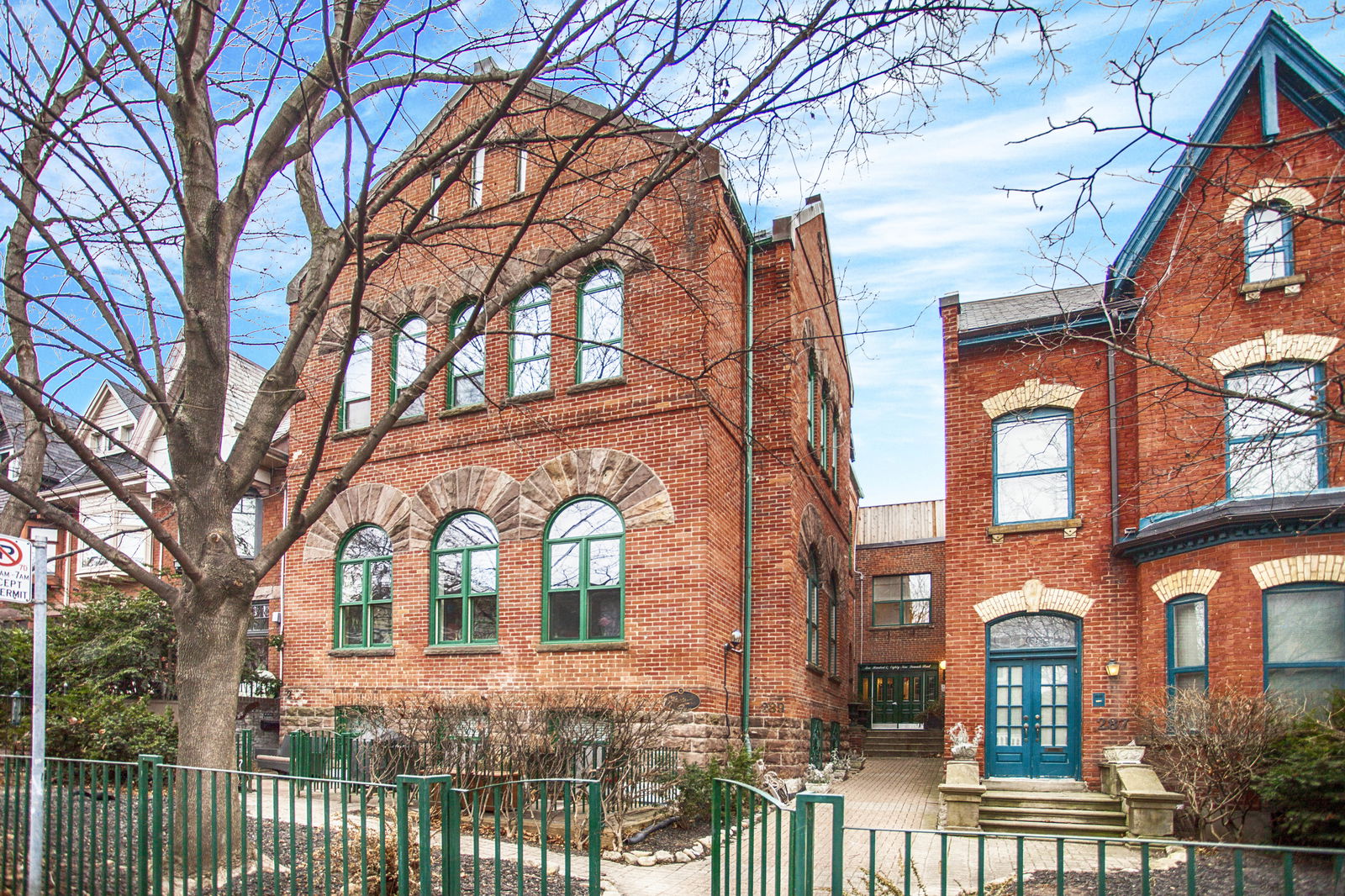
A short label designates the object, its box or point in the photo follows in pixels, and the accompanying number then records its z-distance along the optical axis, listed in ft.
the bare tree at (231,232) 25.61
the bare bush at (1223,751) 39.93
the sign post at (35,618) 22.00
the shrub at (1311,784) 34.96
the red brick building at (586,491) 49.70
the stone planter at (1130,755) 45.11
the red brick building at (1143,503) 44.80
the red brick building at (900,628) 99.19
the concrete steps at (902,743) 84.64
